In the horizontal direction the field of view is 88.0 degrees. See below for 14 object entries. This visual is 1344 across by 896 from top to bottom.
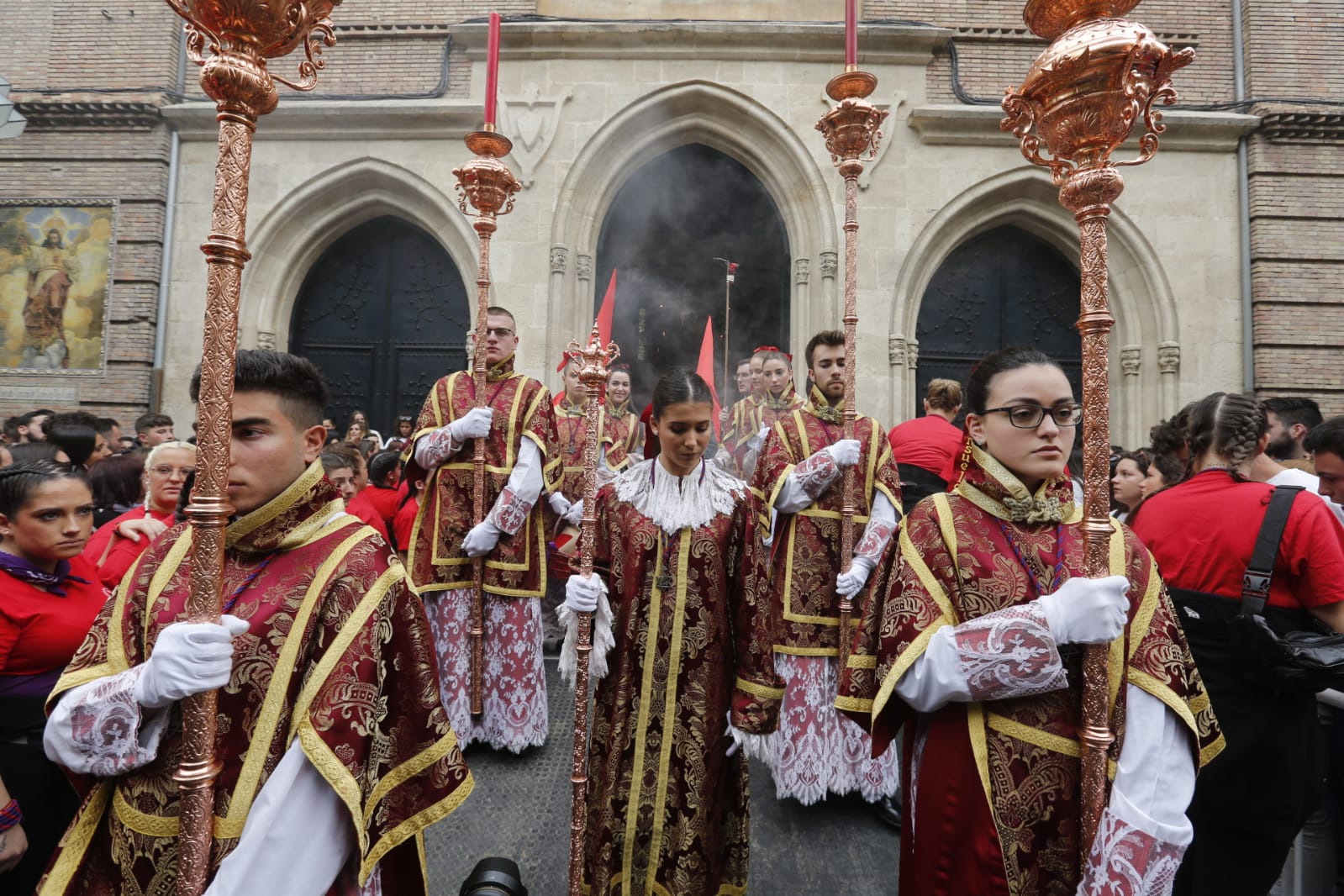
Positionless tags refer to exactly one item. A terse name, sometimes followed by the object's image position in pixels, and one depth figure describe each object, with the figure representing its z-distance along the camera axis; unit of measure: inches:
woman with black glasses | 62.4
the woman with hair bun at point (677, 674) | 99.6
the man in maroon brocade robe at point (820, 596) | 148.5
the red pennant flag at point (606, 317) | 117.7
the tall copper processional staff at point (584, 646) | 98.2
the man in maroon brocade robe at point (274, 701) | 55.2
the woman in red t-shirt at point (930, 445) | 167.5
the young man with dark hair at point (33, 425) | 234.5
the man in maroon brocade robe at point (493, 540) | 165.2
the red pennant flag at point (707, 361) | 133.4
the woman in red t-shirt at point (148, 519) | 116.1
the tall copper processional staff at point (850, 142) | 139.1
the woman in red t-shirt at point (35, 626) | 86.0
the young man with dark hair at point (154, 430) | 234.7
